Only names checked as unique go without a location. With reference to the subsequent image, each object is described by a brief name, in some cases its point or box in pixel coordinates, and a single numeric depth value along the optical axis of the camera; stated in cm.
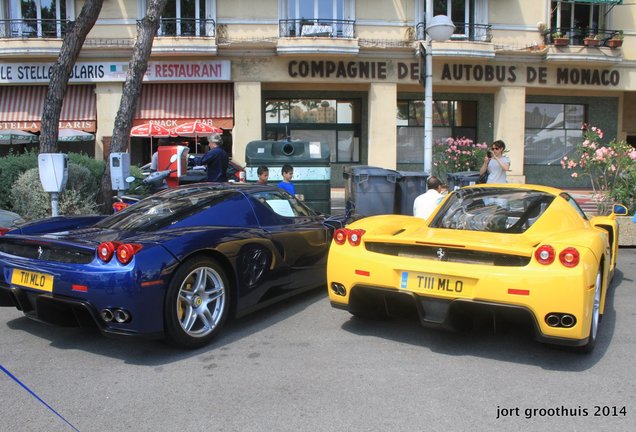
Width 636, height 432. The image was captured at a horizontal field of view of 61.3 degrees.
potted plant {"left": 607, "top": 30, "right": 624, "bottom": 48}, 1748
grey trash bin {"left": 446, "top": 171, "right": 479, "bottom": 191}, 1016
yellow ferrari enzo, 365
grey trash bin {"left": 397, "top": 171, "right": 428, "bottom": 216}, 966
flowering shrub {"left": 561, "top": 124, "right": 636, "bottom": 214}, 955
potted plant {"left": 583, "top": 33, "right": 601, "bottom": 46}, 1741
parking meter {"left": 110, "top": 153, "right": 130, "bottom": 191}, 816
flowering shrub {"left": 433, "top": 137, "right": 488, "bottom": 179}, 1338
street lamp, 976
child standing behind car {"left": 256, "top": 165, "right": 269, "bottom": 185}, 777
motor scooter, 728
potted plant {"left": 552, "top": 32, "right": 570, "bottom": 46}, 1709
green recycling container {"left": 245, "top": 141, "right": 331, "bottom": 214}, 973
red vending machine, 950
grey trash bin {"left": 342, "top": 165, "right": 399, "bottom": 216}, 952
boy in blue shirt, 784
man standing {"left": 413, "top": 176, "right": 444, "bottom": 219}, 687
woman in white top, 870
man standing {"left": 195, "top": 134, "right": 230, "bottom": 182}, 838
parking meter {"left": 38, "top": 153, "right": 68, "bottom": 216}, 716
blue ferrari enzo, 374
